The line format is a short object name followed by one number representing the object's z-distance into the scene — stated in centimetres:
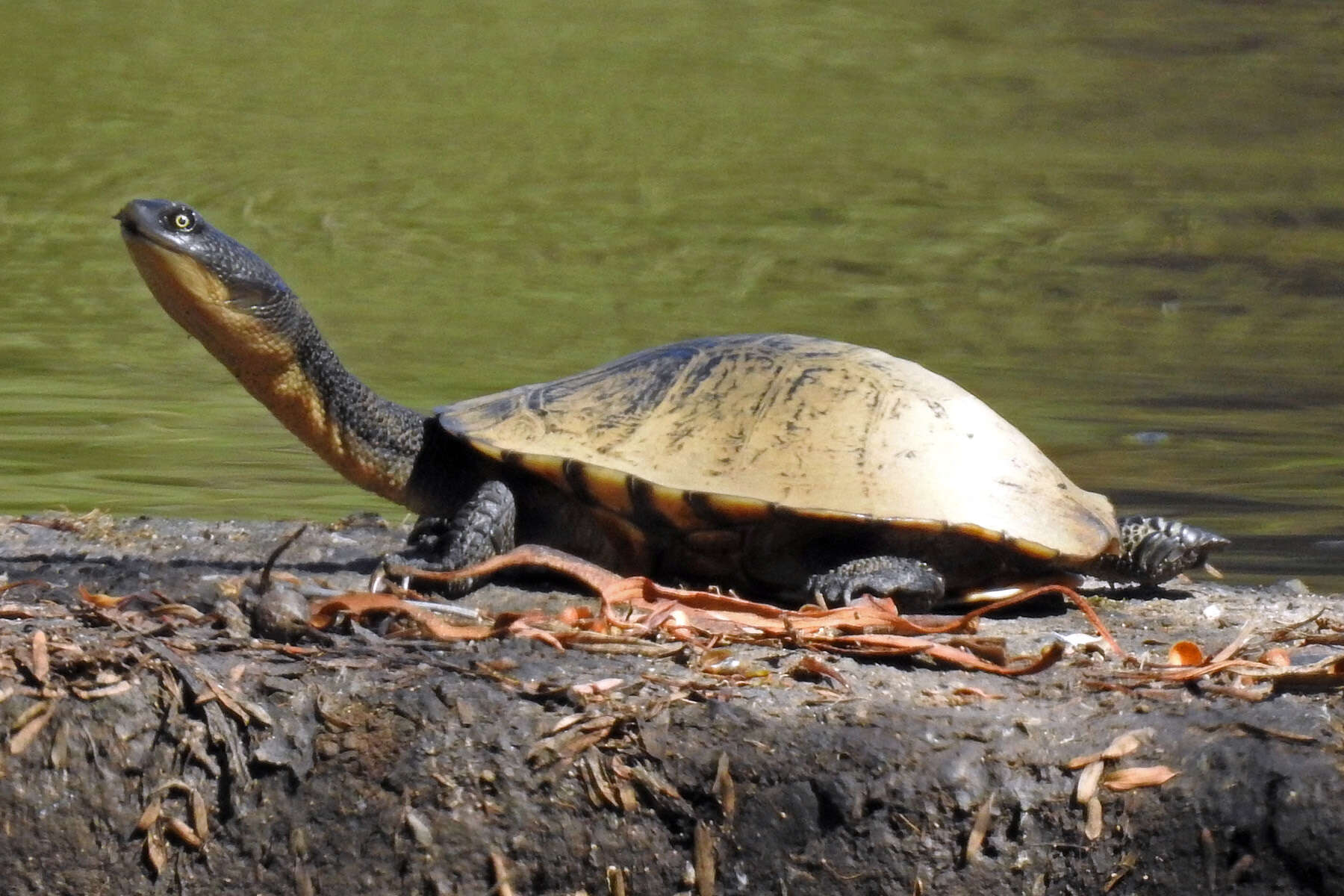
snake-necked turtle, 797
